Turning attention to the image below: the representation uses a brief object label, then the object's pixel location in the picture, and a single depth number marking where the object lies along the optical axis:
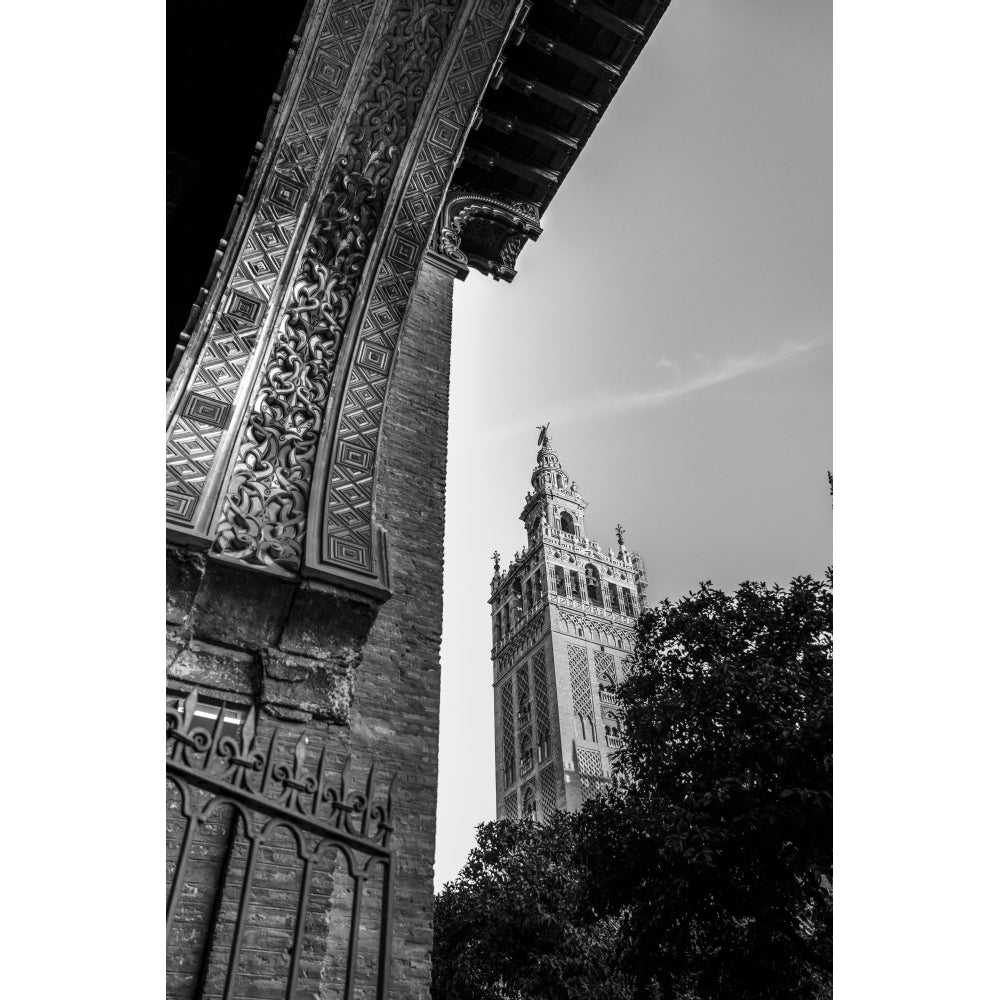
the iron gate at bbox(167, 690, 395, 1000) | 2.25
